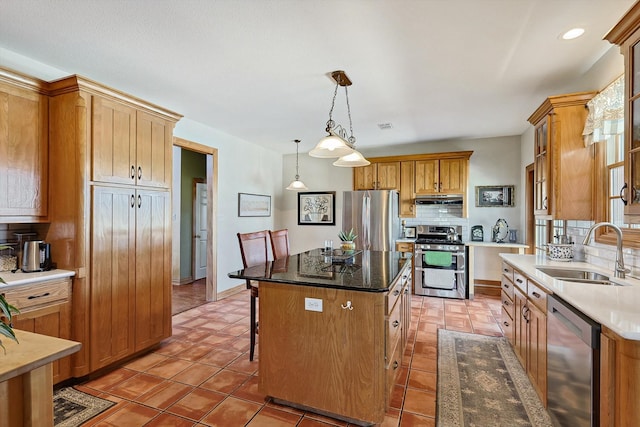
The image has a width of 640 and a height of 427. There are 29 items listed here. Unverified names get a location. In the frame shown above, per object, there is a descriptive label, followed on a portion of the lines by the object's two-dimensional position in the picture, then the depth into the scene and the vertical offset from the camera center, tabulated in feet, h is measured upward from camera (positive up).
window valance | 6.76 +2.37
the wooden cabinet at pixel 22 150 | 6.93 +1.52
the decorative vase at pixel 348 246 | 10.59 -1.09
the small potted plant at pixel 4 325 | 2.95 -1.09
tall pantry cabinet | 7.49 +0.03
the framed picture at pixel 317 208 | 20.22 +0.44
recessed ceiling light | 6.84 +4.11
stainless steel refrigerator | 16.61 -0.19
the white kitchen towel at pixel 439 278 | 15.39 -3.22
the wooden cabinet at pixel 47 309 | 6.56 -2.16
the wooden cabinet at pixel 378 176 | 17.57 +2.23
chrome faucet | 6.32 -0.92
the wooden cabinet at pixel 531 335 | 6.35 -2.83
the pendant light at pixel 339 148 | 8.11 +1.81
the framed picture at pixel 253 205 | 16.98 +0.59
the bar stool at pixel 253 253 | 8.91 -1.23
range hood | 16.63 +0.85
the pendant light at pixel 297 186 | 16.61 +1.54
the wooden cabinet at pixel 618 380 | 3.82 -2.14
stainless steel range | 15.33 -2.60
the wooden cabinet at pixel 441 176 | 16.22 +2.08
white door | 19.27 -0.99
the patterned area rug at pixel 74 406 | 6.25 -4.19
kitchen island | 5.89 -2.55
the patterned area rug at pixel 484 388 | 6.38 -4.21
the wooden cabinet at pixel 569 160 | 8.21 +1.49
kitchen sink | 6.87 -1.46
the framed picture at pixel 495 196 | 16.16 +1.00
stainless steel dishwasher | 4.41 -2.44
